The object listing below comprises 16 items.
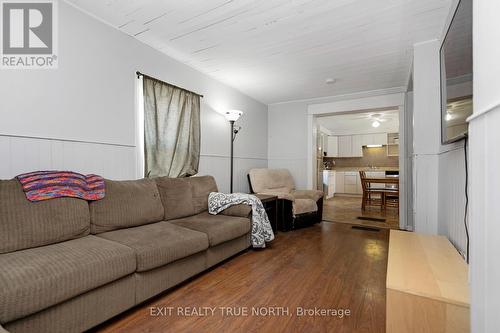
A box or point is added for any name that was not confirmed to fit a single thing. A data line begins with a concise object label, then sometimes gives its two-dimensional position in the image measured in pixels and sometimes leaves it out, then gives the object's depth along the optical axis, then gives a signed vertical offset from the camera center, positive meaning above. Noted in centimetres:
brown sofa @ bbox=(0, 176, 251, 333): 119 -56
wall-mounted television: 133 +56
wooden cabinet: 104 -59
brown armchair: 385 -56
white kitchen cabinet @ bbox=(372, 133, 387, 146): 797 +85
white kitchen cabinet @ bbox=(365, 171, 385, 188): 754 -29
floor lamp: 371 +73
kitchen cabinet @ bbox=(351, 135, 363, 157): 834 +67
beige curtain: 271 +43
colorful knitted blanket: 166 -15
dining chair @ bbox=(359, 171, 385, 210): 547 -63
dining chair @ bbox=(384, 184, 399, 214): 536 -73
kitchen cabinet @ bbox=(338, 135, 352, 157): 852 +68
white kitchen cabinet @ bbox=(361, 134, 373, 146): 814 +86
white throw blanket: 282 -52
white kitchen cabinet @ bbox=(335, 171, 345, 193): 836 -62
